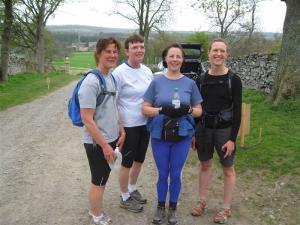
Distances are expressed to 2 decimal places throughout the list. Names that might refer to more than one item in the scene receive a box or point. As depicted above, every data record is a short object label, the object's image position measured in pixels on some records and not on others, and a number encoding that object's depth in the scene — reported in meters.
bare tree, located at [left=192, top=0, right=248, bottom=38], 22.46
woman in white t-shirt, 2.84
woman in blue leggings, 2.64
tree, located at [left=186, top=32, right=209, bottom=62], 23.96
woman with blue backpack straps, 2.41
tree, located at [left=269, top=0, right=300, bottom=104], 6.15
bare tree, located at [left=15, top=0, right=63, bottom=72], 19.62
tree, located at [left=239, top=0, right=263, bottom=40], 23.67
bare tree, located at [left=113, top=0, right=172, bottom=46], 23.42
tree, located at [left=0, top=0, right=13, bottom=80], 12.33
